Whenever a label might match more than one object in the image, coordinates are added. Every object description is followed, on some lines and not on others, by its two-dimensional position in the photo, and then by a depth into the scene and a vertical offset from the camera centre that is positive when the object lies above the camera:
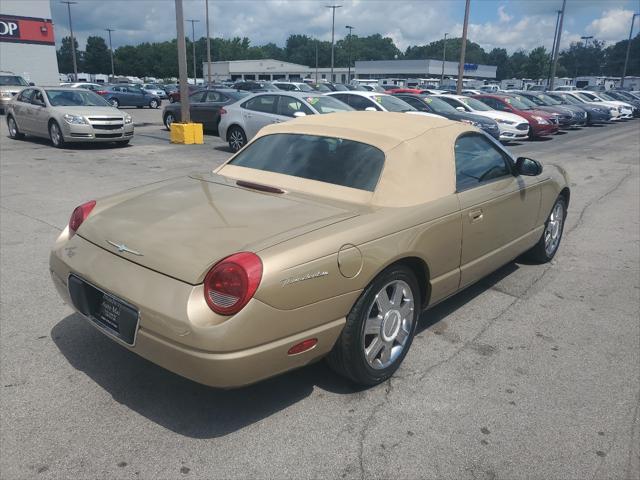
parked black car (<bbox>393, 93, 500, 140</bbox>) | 15.95 -1.00
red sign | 31.72 +2.10
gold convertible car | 2.47 -0.90
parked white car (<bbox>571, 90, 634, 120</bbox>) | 29.46 -1.15
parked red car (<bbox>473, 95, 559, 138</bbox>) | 18.45 -1.15
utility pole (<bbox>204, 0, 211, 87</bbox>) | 43.06 +2.53
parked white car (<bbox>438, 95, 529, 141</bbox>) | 17.05 -1.22
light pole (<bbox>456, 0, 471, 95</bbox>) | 24.49 +1.56
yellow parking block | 14.72 -1.69
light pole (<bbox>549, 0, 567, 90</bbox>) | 35.65 +2.29
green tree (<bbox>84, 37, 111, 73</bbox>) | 119.19 +1.77
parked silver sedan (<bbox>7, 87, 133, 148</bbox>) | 12.70 -1.19
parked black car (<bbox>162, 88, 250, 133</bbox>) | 16.77 -1.06
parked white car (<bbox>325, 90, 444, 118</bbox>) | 14.74 -0.72
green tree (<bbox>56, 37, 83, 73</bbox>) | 124.50 +2.18
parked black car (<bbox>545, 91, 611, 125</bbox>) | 25.98 -1.32
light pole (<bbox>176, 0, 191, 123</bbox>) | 13.79 +0.12
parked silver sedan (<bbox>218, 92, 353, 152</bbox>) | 12.28 -0.85
